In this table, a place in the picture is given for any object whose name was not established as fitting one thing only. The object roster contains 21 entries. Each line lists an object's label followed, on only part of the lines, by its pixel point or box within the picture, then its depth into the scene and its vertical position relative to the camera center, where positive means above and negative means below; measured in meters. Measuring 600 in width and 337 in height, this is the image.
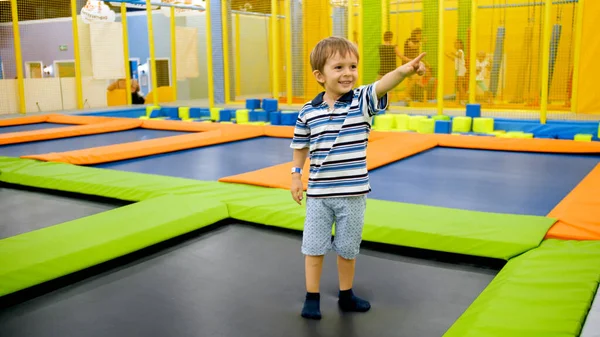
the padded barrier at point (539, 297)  1.45 -0.66
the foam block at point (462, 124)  6.12 -0.47
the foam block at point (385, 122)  6.50 -0.46
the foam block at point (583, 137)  5.35 -0.56
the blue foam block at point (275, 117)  7.23 -0.42
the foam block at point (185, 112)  8.72 -0.41
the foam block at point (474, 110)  6.19 -0.32
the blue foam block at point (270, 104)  7.61 -0.26
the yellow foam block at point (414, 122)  6.27 -0.46
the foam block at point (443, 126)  5.94 -0.48
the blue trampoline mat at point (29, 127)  7.20 -0.52
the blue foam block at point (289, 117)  7.03 -0.42
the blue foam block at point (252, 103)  7.90 -0.26
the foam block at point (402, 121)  6.43 -0.45
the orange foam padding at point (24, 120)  7.54 -0.45
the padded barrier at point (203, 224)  2.14 -0.64
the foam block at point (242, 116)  7.76 -0.43
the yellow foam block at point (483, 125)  6.03 -0.48
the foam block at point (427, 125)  6.07 -0.47
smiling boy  1.71 -0.25
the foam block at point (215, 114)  8.28 -0.42
